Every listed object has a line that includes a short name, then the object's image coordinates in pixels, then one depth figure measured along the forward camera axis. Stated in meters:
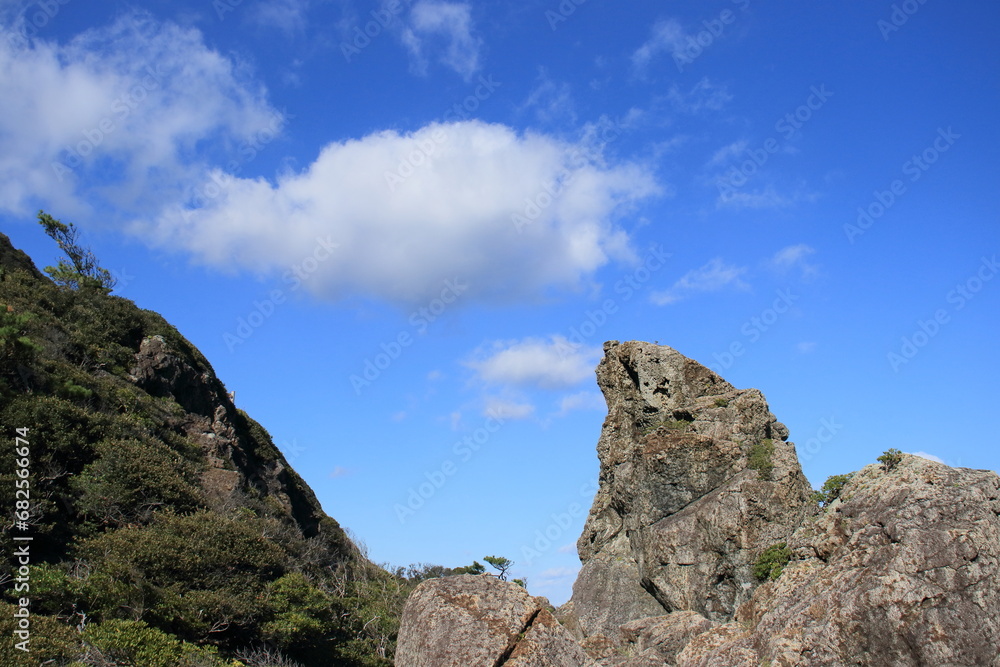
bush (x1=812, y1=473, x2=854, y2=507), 27.39
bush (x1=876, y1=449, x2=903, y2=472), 19.95
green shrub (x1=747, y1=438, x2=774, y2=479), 40.72
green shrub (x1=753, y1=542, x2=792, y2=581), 36.44
